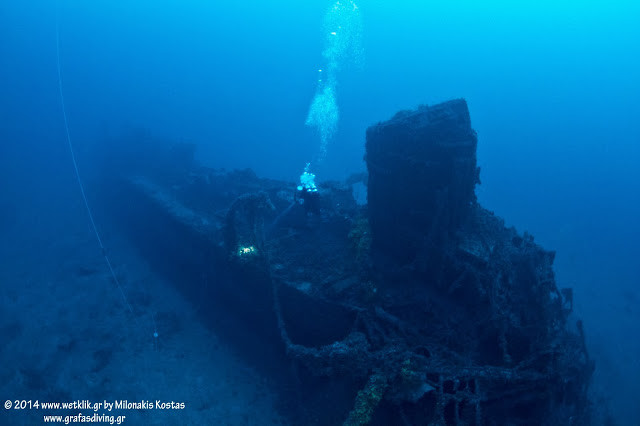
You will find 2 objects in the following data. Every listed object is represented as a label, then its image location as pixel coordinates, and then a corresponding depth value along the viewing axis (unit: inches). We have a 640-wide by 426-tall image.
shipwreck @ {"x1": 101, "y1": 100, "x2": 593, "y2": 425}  235.3
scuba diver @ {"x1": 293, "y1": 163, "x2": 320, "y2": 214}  394.3
